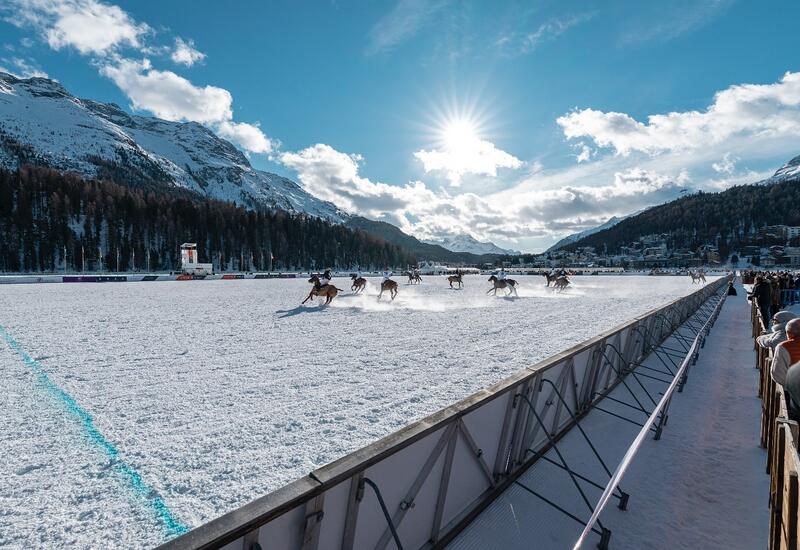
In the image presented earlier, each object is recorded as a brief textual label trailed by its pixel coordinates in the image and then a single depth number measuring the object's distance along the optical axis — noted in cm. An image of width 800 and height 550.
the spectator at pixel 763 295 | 1341
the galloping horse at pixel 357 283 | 2433
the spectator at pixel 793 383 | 333
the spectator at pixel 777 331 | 547
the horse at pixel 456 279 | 3300
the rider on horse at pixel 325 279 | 1802
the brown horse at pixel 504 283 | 2539
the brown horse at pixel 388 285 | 2109
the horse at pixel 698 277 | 4818
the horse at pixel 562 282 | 2964
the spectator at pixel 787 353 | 443
